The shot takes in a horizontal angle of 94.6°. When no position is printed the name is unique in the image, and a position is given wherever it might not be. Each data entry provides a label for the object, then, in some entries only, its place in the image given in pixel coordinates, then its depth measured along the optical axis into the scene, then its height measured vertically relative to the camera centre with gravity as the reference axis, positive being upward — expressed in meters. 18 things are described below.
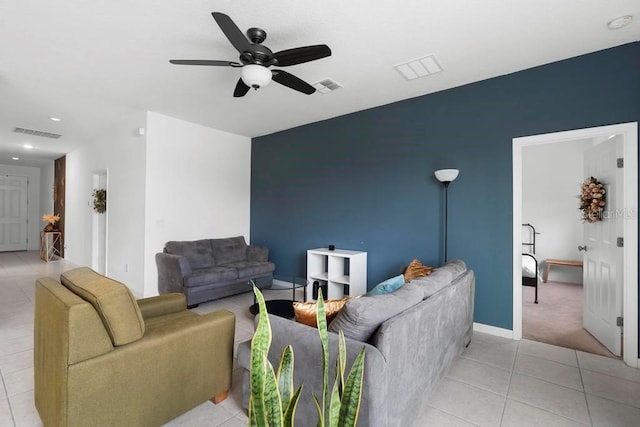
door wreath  2.83 +0.17
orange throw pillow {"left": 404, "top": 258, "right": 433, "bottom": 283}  2.71 -0.53
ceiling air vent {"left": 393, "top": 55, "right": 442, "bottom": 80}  2.76 +1.44
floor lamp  3.09 +0.39
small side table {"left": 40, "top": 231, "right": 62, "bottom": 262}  7.02 -0.78
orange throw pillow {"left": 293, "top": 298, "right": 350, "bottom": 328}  1.69 -0.57
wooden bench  4.98 -0.81
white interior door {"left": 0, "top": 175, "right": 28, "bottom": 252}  8.27 -0.07
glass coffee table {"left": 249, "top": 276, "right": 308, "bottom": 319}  2.94 -1.00
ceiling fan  2.01 +1.13
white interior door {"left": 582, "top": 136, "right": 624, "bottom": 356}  2.57 -0.40
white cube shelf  3.89 -0.81
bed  3.96 -0.77
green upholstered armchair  1.31 -0.74
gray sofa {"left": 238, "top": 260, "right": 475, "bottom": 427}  1.33 -0.69
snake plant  0.78 -0.48
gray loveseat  3.74 -0.79
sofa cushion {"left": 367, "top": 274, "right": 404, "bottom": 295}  1.92 -0.48
